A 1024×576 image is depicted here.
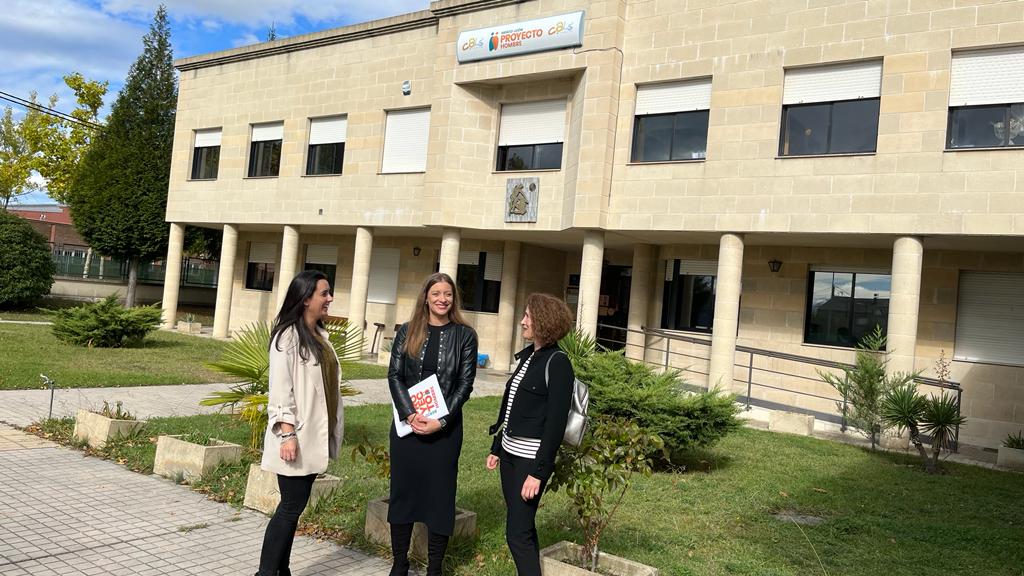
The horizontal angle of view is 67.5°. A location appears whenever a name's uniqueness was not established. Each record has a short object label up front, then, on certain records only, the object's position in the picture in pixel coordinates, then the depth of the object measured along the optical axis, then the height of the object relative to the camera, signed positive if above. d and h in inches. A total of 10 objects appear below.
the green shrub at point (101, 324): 690.2 -58.7
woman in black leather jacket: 173.9 -30.6
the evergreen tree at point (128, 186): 1207.6 +119.3
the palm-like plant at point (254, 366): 284.8 -36.5
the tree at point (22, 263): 991.0 -14.7
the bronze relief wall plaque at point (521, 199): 669.3 +86.5
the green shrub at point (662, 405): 334.0 -41.3
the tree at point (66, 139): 1544.0 +234.6
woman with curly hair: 162.7 -26.6
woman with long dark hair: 163.8 -28.4
